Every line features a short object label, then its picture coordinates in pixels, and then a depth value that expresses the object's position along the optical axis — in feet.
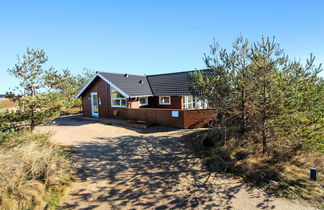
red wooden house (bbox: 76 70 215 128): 36.30
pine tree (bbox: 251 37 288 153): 17.94
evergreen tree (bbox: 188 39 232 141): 21.97
